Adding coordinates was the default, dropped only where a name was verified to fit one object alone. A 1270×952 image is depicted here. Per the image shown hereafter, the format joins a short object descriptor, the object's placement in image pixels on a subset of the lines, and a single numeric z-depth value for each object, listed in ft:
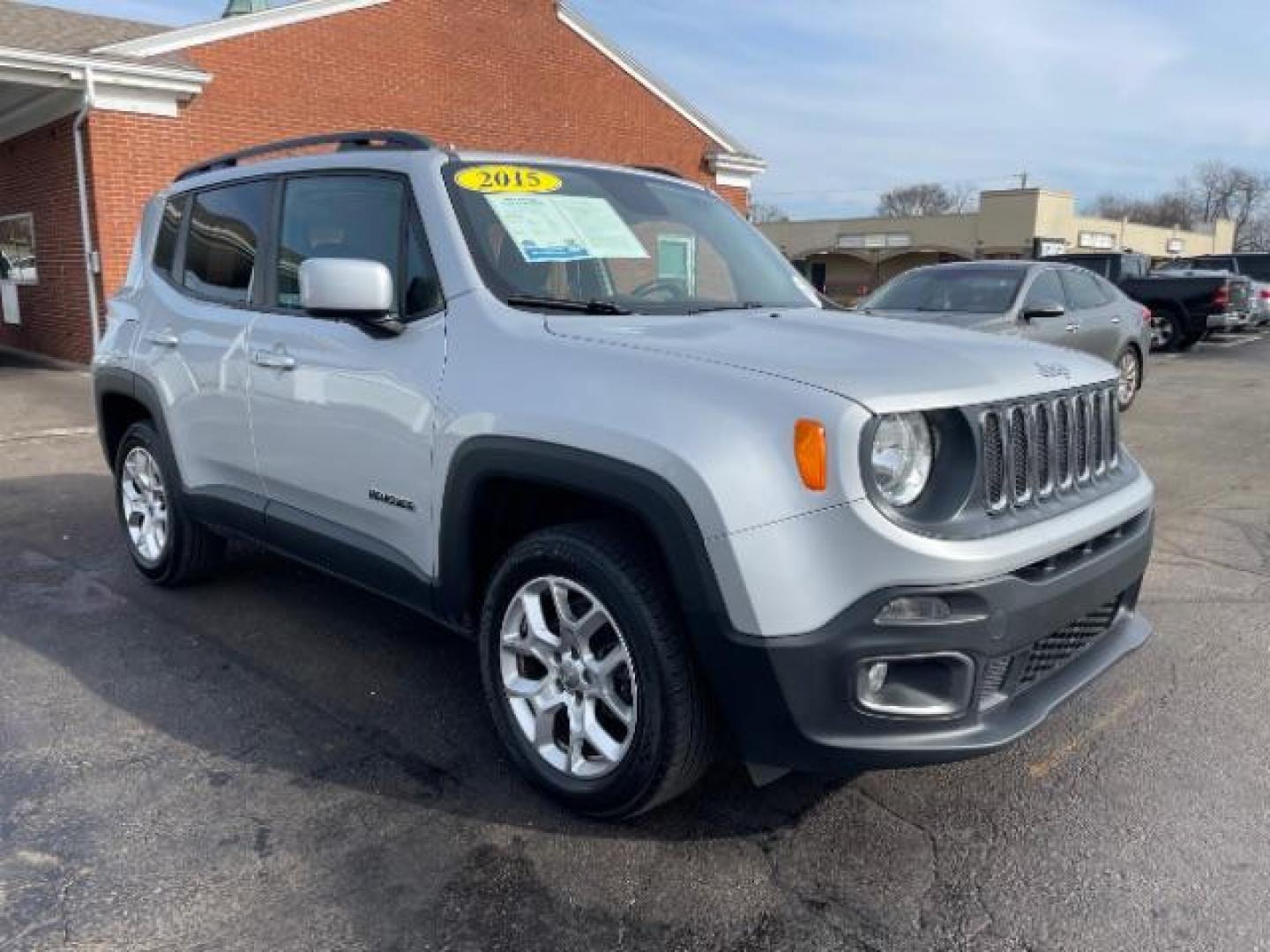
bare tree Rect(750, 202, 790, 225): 203.83
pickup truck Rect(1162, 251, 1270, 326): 73.48
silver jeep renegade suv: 7.94
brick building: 40.34
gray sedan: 29.38
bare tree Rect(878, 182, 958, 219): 306.14
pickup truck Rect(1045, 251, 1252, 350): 59.36
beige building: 155.53
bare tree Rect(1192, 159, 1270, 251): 330.75
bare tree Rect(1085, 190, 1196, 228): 319.47
